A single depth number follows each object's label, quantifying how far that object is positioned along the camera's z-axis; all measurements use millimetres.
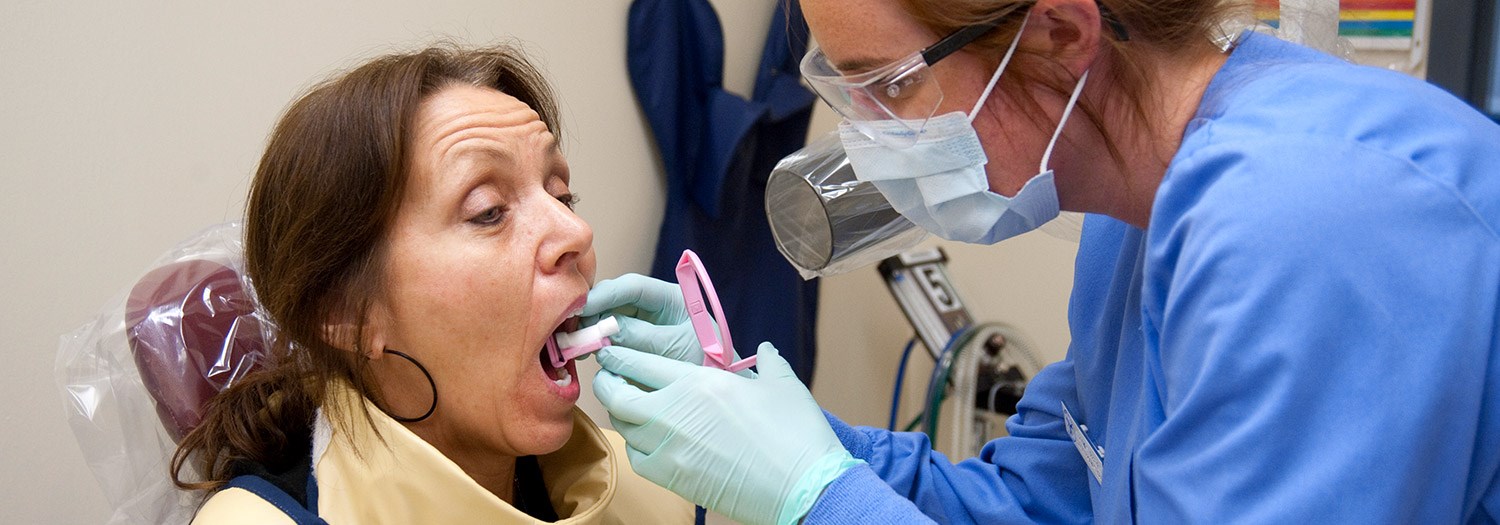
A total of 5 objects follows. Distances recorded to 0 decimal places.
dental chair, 1301
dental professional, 854
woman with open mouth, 1218
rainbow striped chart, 2756
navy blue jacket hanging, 2535
